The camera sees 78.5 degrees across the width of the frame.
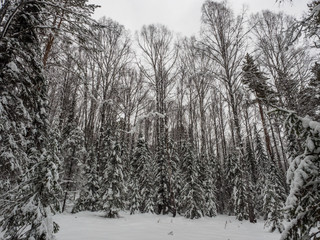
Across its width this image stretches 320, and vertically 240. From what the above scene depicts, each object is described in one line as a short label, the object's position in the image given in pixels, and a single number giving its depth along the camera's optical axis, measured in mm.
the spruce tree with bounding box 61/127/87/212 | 14734
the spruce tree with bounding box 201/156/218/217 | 16922
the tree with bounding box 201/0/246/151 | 11000
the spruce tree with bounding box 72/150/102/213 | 13883
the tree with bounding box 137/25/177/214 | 15112
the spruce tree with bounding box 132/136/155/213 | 16297
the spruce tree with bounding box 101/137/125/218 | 12126
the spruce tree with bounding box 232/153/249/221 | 15438
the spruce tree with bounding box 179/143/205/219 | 14055
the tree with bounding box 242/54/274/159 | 13831
